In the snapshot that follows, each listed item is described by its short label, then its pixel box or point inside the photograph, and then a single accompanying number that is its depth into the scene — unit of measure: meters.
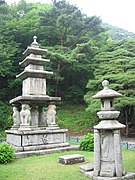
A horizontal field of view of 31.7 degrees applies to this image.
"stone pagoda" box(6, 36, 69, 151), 12.38
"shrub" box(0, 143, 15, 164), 9.90
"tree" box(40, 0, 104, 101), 25.44
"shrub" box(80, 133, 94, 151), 12.54
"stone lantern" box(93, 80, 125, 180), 7.03
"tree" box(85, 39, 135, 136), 18.03
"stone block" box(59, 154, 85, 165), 9.30
